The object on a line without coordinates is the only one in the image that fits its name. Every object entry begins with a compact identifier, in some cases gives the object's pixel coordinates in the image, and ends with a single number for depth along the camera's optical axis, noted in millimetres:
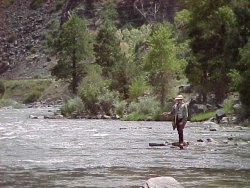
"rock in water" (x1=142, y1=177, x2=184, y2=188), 14828
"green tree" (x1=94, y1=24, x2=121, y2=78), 120800
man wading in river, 28578
